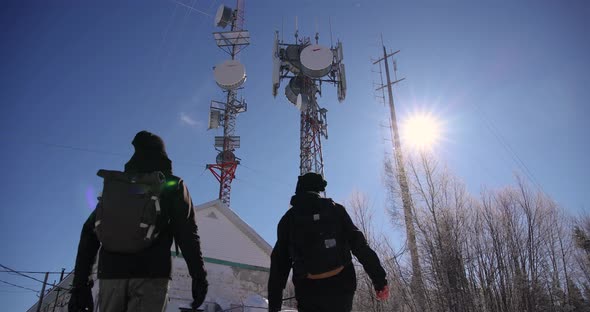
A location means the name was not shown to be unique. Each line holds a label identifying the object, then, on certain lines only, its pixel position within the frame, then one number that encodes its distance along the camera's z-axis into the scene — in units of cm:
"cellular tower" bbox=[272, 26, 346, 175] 1680
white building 1126
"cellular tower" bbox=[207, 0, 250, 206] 2459
